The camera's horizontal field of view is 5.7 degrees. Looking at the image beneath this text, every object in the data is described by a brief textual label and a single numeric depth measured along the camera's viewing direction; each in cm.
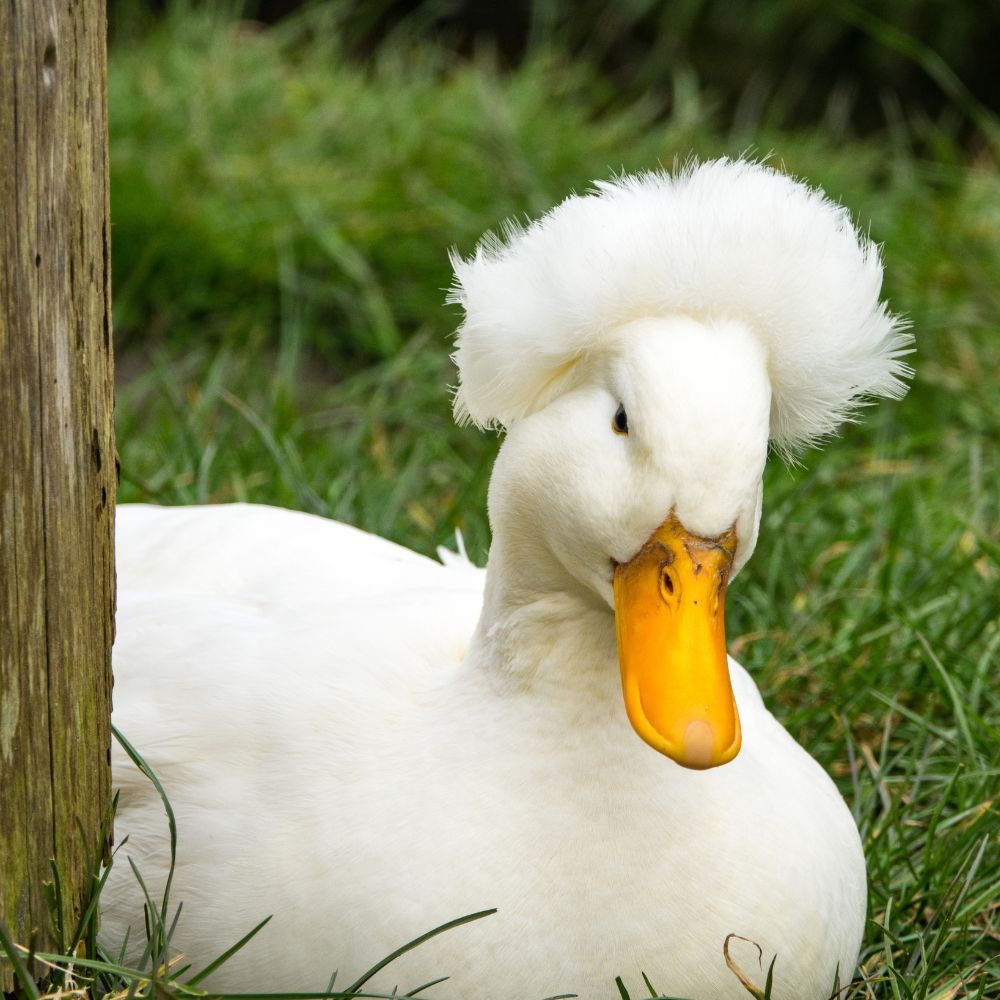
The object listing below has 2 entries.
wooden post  261
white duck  264
